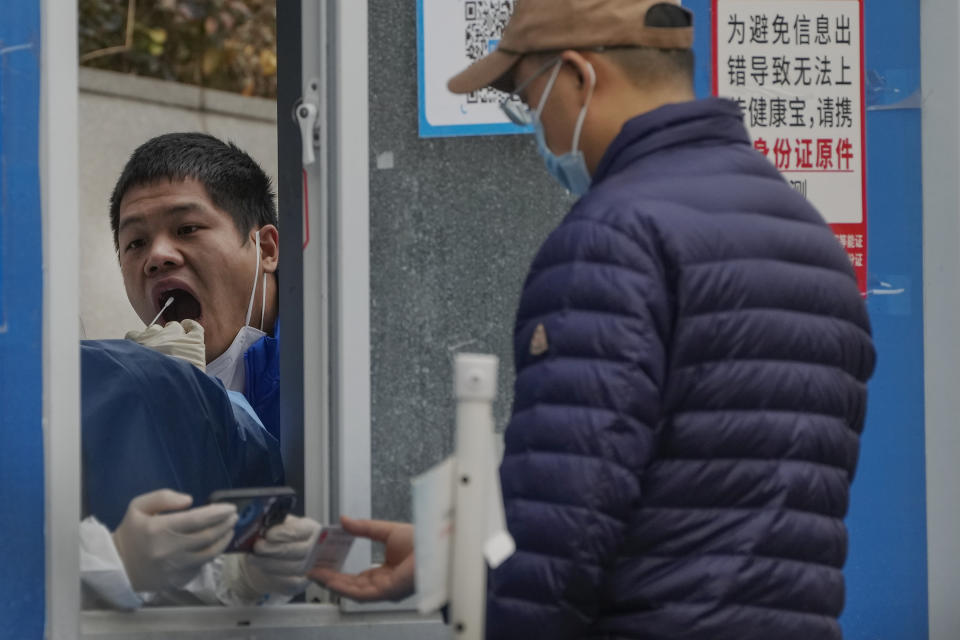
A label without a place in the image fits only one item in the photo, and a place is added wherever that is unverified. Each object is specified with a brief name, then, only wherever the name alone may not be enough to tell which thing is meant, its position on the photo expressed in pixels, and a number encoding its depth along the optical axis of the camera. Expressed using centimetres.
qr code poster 676
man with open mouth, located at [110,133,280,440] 911
